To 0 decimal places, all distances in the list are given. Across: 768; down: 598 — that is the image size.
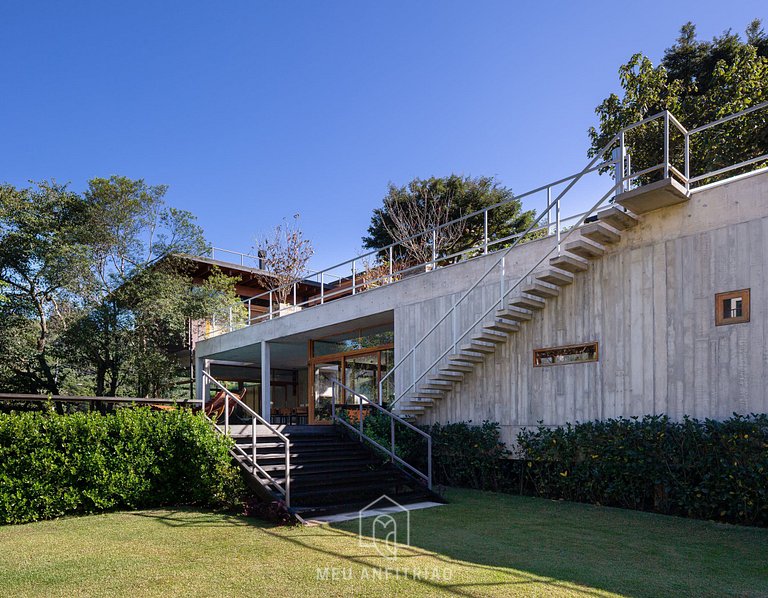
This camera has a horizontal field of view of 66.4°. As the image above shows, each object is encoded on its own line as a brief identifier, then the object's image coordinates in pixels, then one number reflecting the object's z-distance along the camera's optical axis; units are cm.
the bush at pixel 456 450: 1058
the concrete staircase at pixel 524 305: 920
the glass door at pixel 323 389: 1675
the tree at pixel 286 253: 2589
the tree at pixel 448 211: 2406
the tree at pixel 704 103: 1680
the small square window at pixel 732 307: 785
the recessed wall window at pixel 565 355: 961
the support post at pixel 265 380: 1805
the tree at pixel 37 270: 1689
